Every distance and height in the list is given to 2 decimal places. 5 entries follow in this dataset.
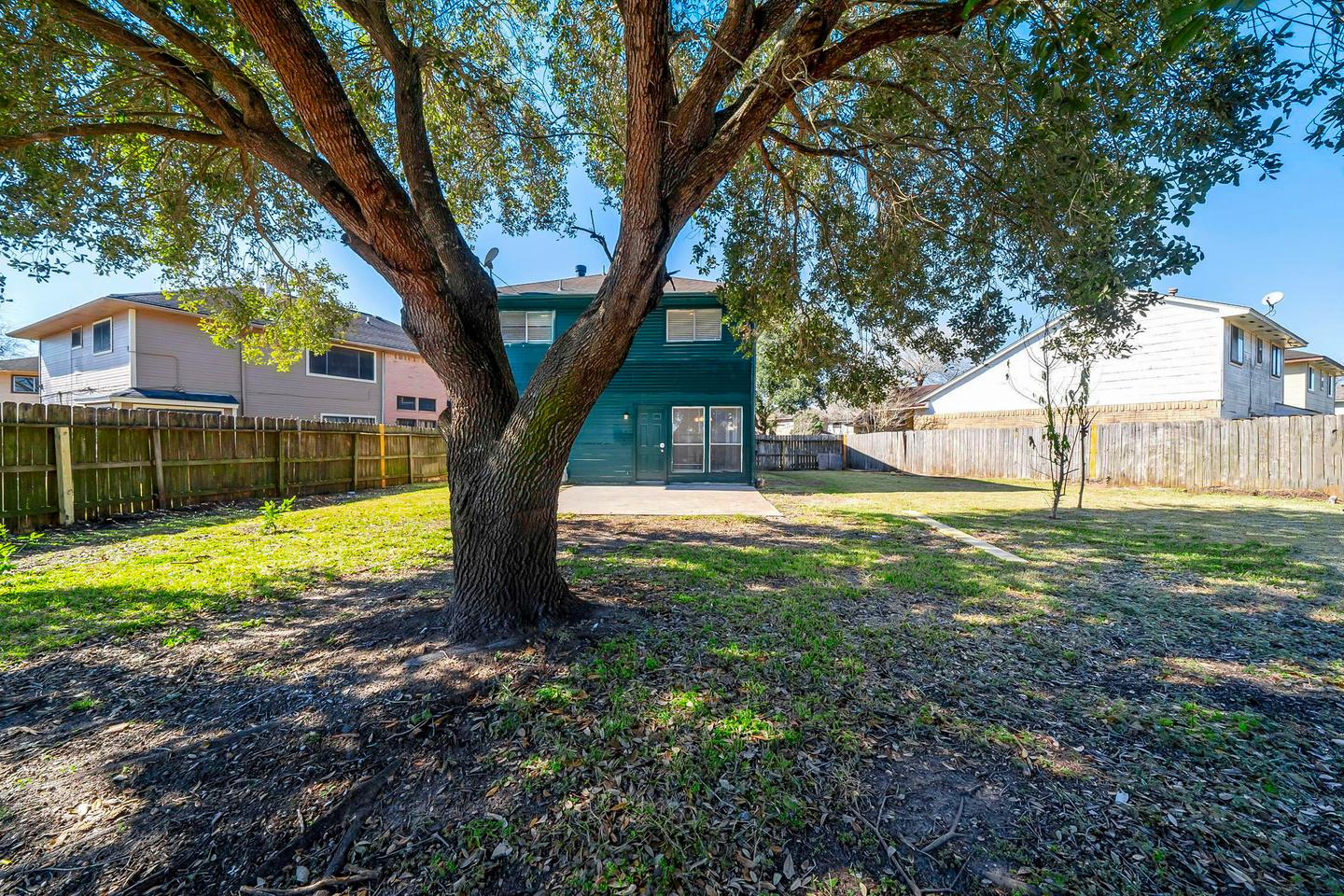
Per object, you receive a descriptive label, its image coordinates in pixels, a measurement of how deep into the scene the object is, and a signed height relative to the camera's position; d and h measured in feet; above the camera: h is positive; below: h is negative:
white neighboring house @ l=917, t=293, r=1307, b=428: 48.47 +6.37
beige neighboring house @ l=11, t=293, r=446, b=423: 48.52 +7.05
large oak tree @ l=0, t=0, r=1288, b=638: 9.95 +7.41
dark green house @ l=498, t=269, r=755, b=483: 44.37 +3.38
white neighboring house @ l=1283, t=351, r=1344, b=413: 66.28 +6.88
